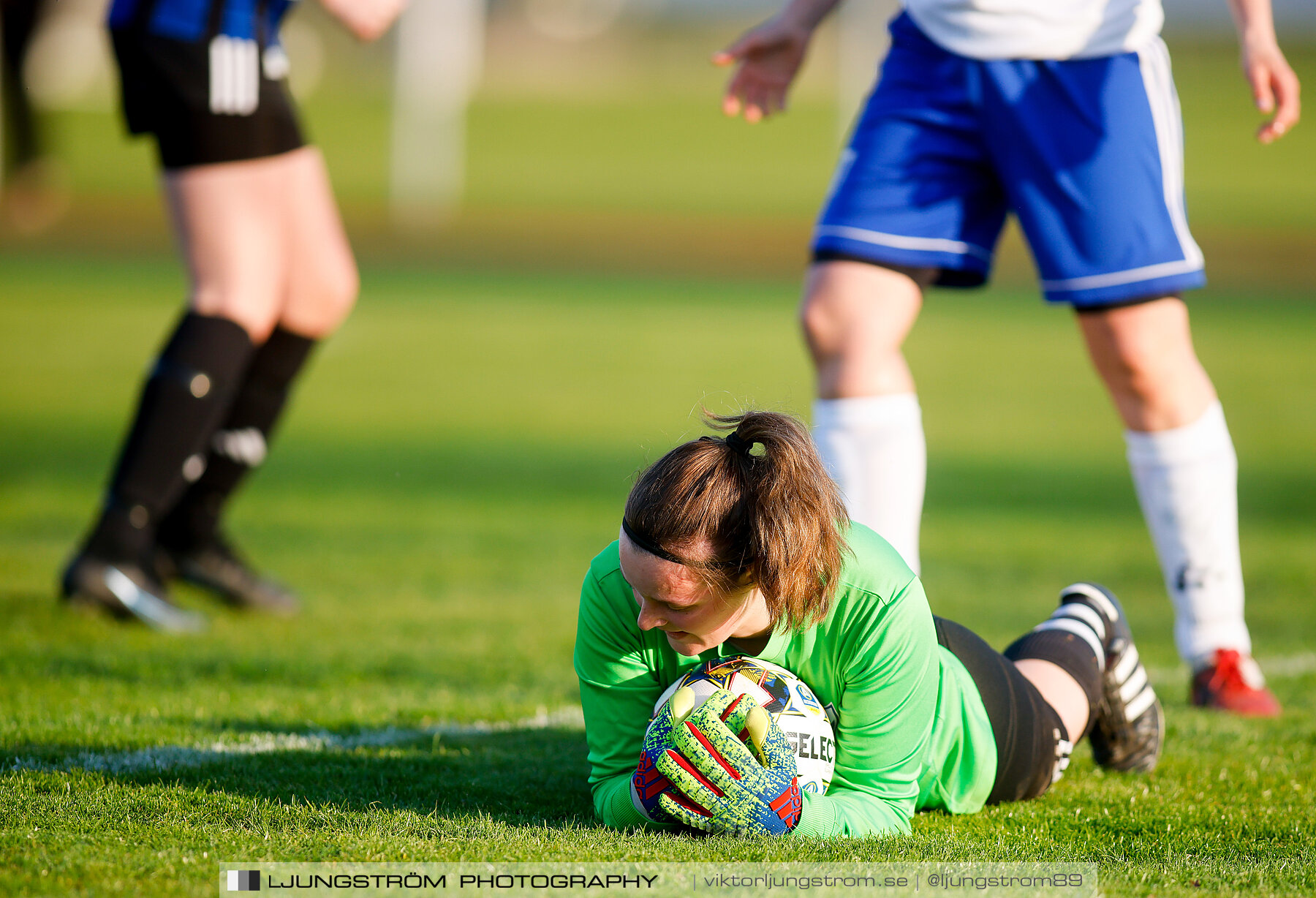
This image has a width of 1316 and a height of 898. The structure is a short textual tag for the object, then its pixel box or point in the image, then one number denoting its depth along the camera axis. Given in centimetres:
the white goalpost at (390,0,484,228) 5962
